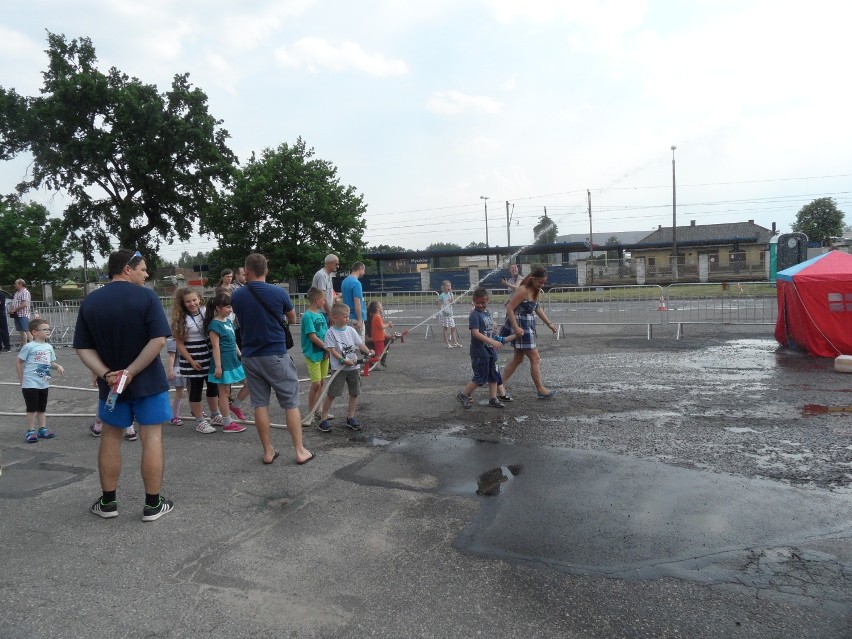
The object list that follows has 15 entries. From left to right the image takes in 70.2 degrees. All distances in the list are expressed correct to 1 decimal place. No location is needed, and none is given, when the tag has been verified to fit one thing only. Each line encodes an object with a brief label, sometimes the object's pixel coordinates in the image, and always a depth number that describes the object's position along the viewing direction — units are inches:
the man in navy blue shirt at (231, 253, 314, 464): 219.1
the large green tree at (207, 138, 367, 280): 1544.0
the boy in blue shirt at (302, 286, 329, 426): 264.4
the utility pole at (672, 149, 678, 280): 2079.4
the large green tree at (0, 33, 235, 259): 1300.4
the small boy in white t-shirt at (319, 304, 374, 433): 263.6
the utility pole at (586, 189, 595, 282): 1666.8
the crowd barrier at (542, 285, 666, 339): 613.9
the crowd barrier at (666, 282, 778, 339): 579.2
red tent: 410.6
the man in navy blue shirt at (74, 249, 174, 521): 168.2
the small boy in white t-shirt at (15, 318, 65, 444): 260.7
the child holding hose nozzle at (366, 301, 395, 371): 424.1
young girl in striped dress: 261.4
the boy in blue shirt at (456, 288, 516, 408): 298.7
